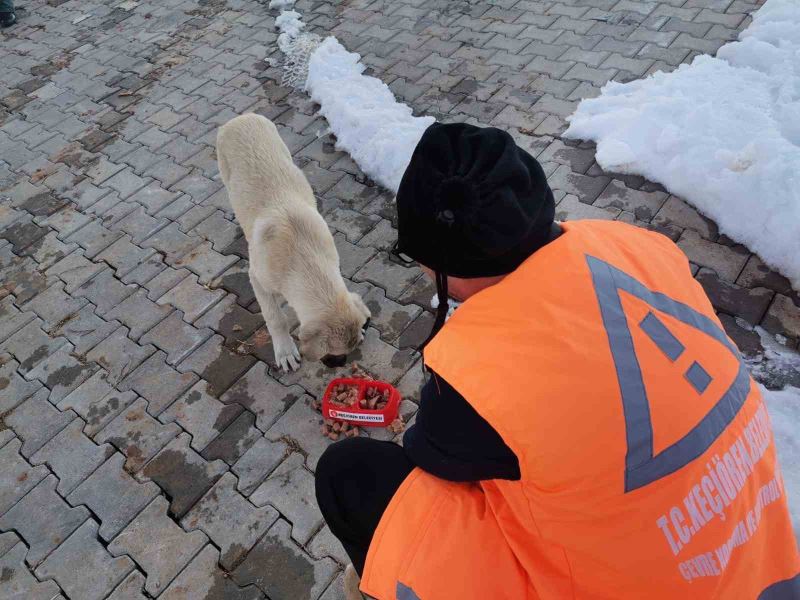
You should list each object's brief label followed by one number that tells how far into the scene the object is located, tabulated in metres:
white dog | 3.25
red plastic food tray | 3.32
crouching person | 1.33
